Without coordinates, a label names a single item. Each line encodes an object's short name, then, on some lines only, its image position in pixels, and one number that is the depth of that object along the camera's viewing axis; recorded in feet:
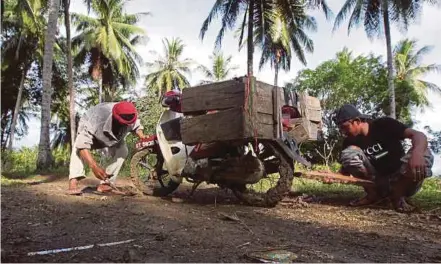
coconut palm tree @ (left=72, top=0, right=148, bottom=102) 80.69
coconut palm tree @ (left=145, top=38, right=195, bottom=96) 109.50
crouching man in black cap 13.16
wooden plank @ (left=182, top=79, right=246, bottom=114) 12.85
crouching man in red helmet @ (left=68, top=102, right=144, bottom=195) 15.53
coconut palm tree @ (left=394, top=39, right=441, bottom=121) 74.90
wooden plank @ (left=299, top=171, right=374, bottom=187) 13.21
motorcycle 13.57
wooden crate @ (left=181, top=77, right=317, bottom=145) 12.67
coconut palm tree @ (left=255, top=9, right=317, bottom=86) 70.85
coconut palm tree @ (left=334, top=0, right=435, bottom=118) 59.47
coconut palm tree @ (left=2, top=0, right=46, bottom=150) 68.59
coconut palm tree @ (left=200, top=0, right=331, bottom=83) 58.95
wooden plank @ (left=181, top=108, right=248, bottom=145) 12.65
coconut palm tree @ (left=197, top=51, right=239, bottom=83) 110.11
